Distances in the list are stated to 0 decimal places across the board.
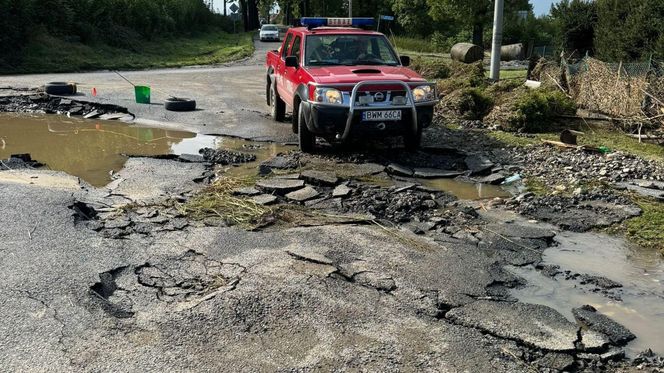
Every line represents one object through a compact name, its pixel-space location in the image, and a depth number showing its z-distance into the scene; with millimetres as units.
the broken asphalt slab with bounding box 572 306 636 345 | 4297
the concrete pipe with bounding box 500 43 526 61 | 31734
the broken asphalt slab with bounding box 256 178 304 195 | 7711
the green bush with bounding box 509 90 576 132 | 12188
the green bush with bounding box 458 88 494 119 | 13258
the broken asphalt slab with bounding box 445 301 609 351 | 4191
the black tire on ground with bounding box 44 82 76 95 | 15922
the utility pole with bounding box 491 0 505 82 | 16156
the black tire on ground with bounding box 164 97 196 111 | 14406
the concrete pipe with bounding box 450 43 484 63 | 22938
